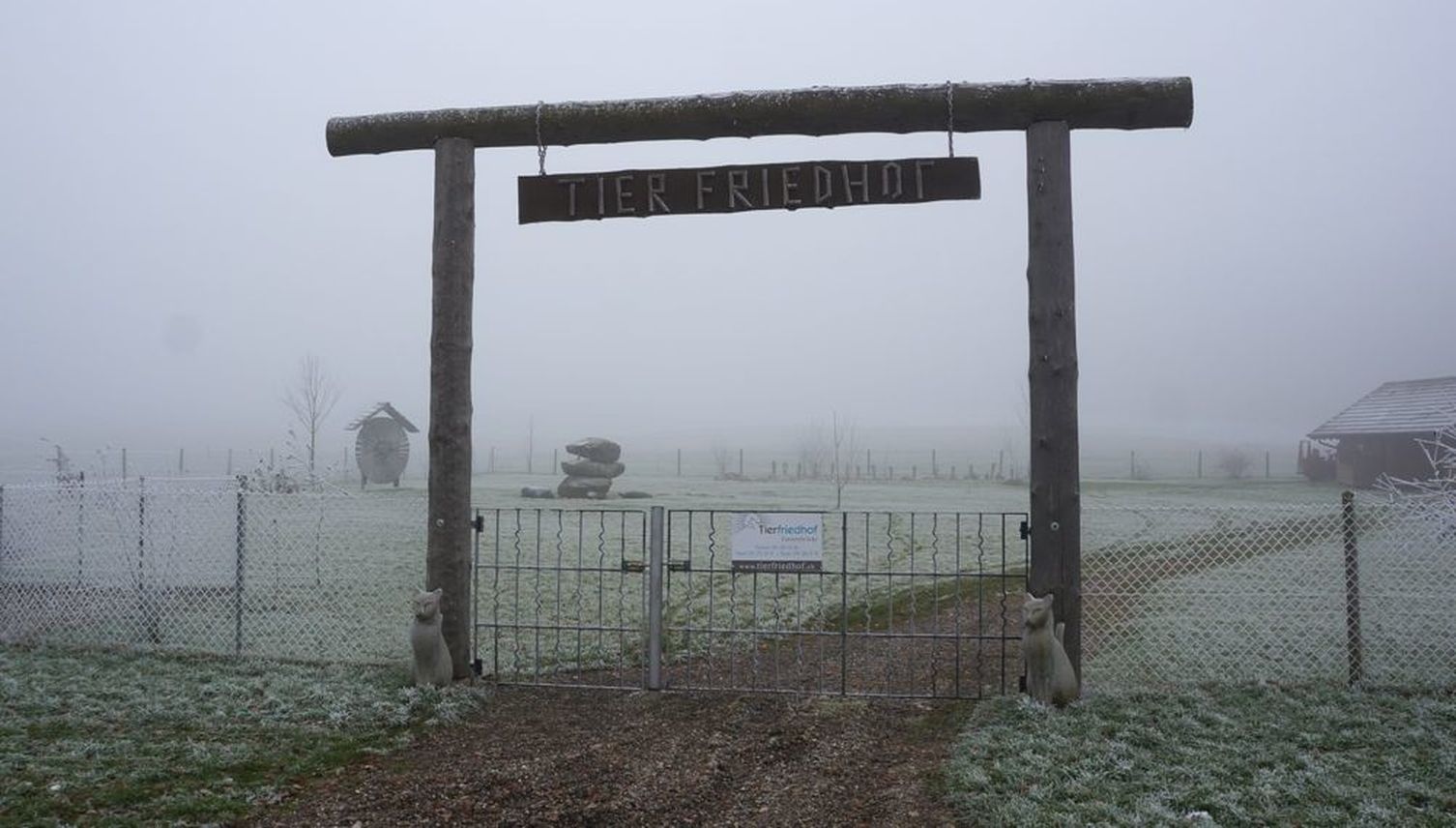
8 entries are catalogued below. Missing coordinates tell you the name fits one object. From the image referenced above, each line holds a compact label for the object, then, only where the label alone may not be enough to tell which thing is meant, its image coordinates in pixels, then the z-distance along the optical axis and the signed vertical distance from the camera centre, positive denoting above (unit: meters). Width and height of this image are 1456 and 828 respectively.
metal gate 6.79 -1.81
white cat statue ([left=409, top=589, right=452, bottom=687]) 6.52 -1.35
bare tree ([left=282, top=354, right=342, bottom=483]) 31.72 +1.00
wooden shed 30.41 +0.52
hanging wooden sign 6.48 +1.84
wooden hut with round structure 33.56 +0.19
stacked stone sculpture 30.88 -0.66
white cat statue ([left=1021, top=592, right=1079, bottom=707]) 6.04 -1.35
